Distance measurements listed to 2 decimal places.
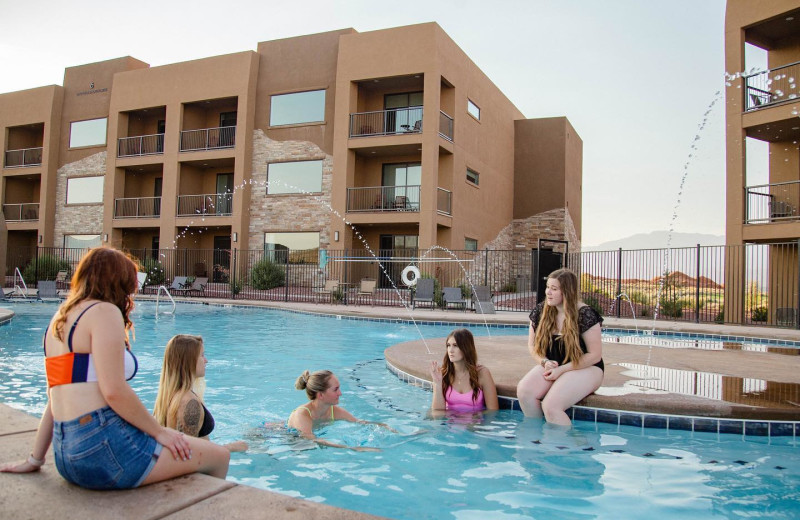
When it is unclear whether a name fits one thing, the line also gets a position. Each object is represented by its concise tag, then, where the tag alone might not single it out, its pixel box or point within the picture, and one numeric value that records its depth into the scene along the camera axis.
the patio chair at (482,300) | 15.73
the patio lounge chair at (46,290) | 17.06
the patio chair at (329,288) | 19.05
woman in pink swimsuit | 4.81
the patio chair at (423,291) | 16.62
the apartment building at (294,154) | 21.92
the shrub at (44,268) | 25.09
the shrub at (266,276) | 21.62
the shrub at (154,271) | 23.19
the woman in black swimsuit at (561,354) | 4.43
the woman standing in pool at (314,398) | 4.21
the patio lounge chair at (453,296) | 16.31
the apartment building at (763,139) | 15.00
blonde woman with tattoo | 3.15
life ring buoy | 18.92
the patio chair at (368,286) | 18.44
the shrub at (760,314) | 15.84
